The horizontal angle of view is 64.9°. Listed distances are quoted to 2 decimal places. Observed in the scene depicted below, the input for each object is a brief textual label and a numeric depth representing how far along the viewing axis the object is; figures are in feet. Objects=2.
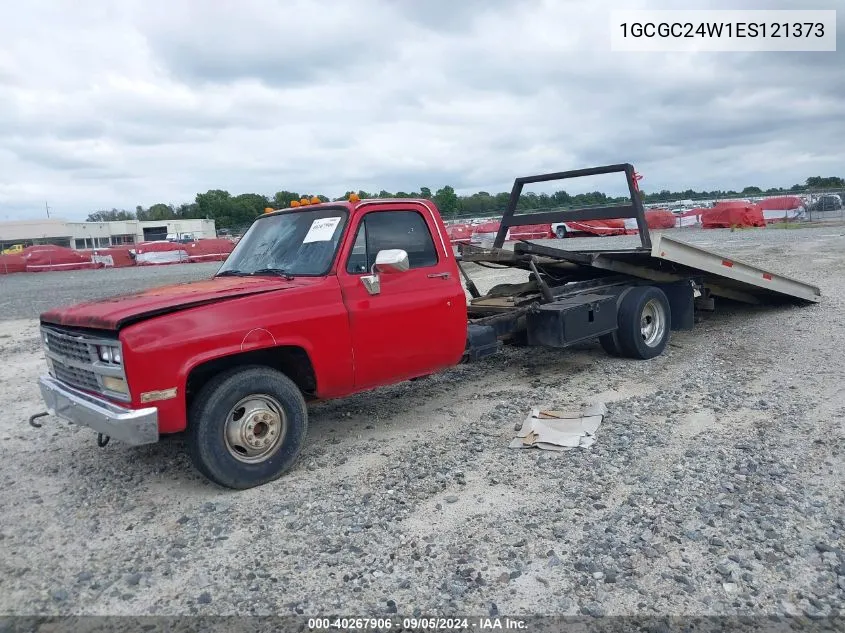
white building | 249.55
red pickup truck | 13.62
